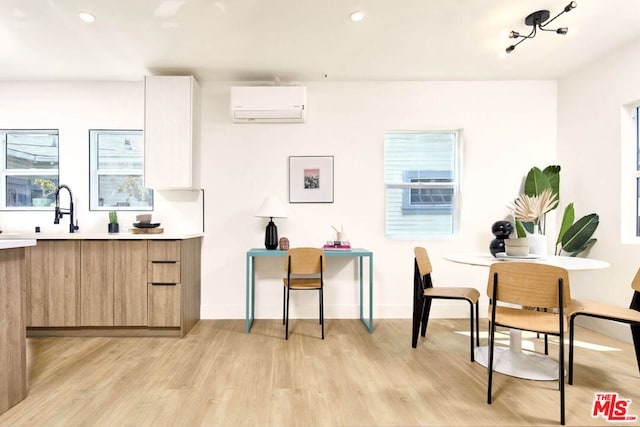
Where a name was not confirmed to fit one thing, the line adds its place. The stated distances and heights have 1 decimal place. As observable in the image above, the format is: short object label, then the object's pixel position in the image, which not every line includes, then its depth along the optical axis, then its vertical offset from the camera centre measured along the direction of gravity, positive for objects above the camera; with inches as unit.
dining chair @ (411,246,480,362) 102.5 -27.1
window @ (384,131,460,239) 149.6 +13.2
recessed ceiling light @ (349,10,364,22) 97.3 +60.7
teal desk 123.4 -17.9
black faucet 131.5 -2.0
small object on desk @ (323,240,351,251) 130.3 -15.2
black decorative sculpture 104.7 -7.5
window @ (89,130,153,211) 144.2 +16.8
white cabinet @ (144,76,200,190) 130.7 +31.9
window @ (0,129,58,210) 143.6 +18.3
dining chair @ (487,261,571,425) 69.7 -19.5
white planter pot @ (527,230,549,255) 101.7 -10.8
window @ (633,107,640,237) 118.3 +18.5
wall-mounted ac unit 135.2 +47.1
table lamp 131.5 -2.1
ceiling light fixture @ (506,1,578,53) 92.8 +59.8
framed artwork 144.6 +13.8
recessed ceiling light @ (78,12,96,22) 98.2 +60.1
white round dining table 85.4 -43.9
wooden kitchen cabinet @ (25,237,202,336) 116.7 -29.9
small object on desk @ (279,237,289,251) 133.5 -14.8
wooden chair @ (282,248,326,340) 118.0 -20.3
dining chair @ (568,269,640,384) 76.3 -25.8
